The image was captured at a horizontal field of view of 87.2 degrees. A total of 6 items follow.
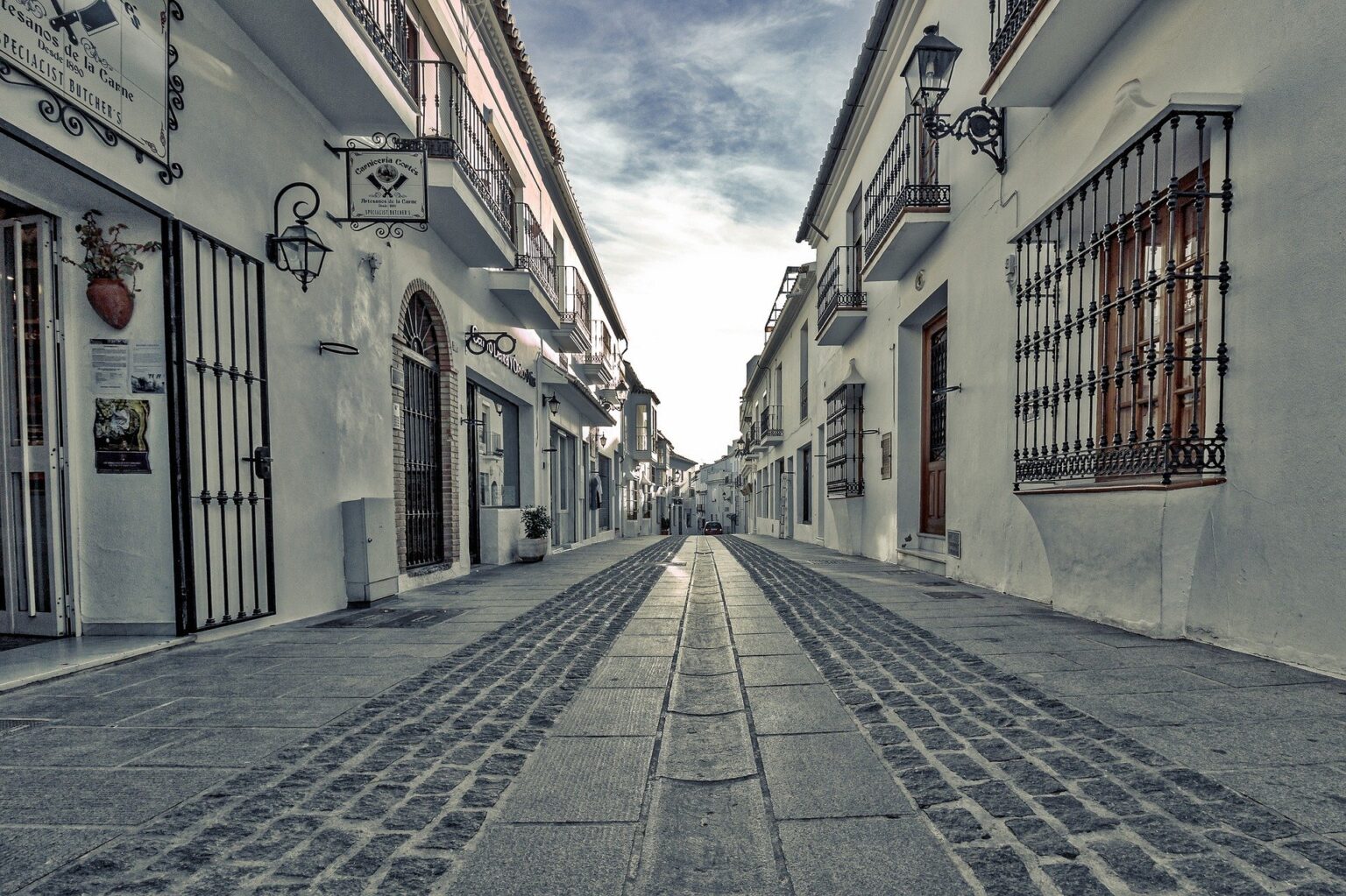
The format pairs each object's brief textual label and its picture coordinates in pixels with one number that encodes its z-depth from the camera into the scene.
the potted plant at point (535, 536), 10.45
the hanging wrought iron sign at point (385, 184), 6.07
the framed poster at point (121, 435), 4.28
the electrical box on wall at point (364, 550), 6.05
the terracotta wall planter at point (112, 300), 4.18
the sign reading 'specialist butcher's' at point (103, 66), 3.34
